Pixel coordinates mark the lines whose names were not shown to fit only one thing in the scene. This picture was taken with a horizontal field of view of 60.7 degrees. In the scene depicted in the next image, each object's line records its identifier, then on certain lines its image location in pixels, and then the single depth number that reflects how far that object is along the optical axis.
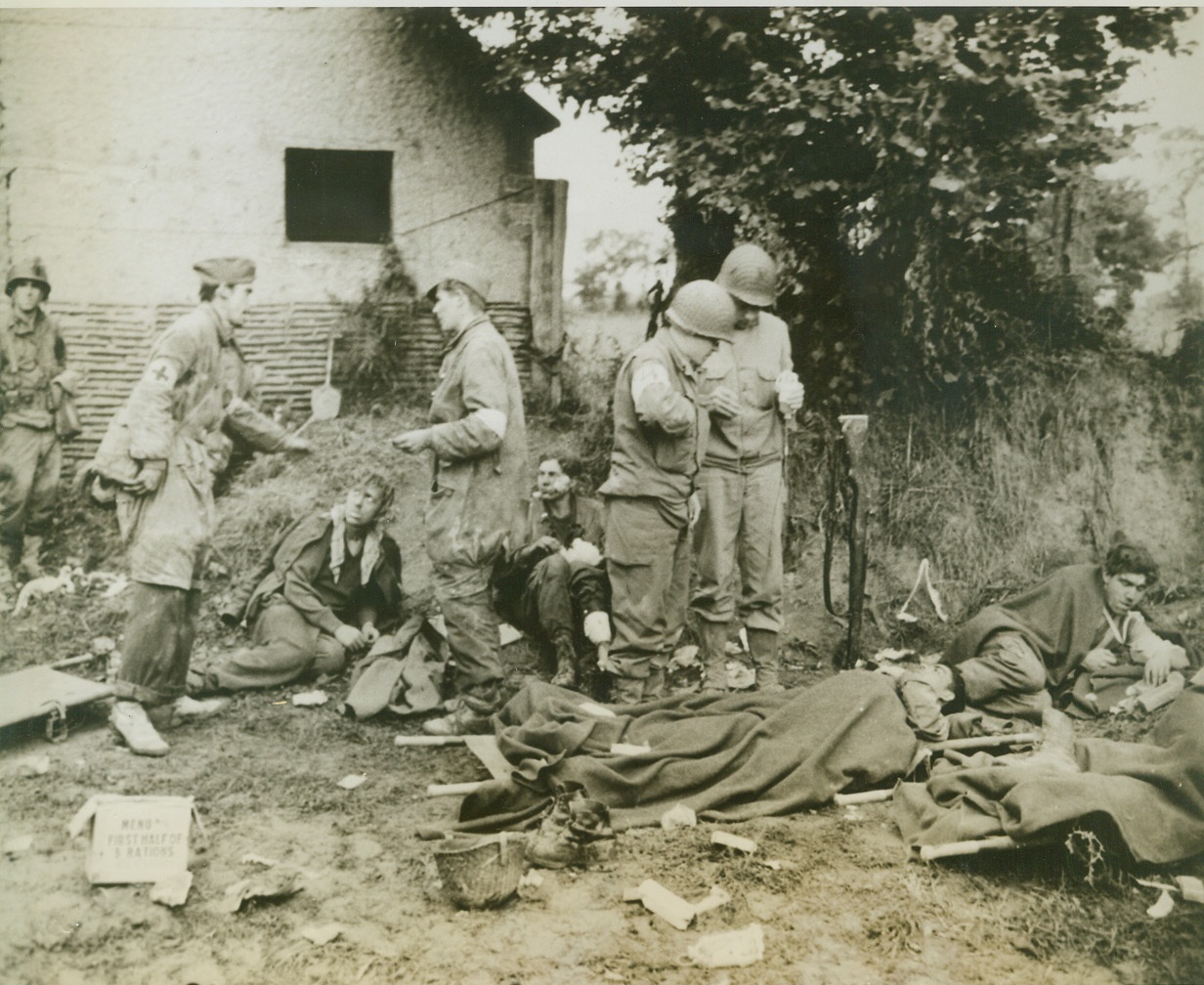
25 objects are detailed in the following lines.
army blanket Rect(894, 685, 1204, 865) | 3.67
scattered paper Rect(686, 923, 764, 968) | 3.42
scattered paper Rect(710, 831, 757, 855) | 3.89
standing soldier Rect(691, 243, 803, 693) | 4.95
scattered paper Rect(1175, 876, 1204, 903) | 3.65
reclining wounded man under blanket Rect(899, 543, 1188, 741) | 4.71
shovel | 4.63
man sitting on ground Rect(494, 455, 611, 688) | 4.98
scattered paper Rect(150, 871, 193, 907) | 3.55
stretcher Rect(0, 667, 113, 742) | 4.03
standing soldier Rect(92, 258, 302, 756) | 4.21
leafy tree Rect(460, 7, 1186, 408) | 4.44
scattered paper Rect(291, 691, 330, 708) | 4.57
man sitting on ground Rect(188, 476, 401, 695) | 4.65
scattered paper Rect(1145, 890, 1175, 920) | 3.61
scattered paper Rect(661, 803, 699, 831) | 4.03
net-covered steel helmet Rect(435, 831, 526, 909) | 3.47
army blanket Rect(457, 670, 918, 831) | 4.04
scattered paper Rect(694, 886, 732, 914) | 3.60
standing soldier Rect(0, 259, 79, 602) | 4.19
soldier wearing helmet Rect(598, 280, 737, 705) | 4.65
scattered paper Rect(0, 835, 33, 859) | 3.76
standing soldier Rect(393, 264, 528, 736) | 4.53
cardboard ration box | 3.64
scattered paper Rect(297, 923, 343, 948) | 3.48
